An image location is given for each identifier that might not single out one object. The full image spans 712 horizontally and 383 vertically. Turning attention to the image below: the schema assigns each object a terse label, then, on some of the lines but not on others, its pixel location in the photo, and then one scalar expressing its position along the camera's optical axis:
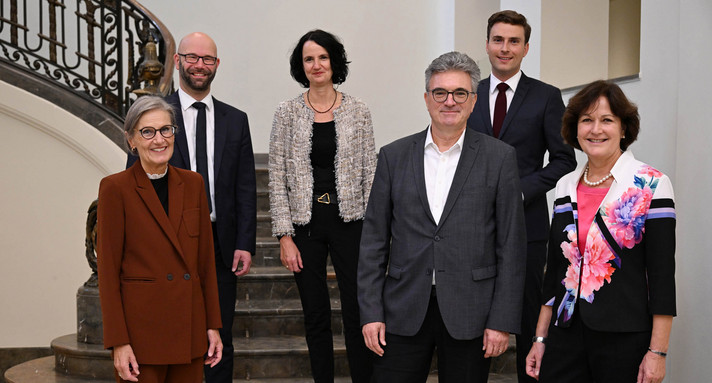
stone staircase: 4.00
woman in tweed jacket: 3.08
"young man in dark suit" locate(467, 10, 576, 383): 2.89
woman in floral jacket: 2.07
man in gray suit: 2.32
